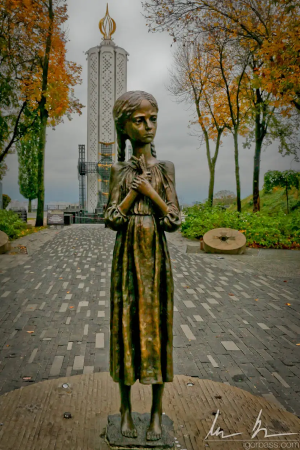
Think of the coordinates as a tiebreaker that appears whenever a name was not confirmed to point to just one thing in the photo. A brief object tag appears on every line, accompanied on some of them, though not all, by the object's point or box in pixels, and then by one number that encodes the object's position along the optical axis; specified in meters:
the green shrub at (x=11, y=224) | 14.70
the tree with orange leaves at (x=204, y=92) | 21.05
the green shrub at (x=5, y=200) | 23.80
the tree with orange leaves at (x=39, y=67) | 17.16
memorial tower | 28.25
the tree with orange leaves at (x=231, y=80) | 18.74
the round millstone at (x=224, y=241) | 11.79
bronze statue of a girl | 2.40
